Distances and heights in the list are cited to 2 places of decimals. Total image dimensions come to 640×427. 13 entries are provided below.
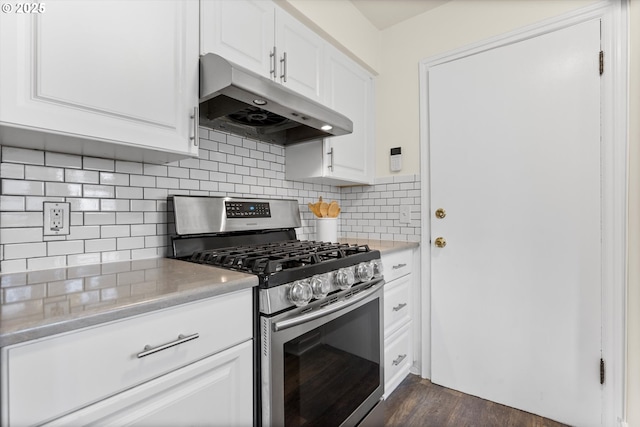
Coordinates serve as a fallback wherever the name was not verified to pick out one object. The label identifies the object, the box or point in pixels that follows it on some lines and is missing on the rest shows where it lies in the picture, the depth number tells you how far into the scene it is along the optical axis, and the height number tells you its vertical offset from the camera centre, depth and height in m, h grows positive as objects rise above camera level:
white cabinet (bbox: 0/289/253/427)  0.61 -0.38
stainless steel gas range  1.02 -0.38
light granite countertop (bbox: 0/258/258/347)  0.62 -0.21
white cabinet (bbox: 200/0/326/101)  1.29 +0.84
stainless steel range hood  1.17 +0.50
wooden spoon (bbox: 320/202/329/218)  2.06 +0.03
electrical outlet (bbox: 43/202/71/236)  1.11 -0.01
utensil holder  2.05 -0.10
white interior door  1.58 -0.06
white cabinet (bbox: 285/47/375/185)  1.91 +0.48
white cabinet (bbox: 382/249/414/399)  1.80 -0.66
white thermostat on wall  2.22 +0.40
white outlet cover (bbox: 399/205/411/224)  2.18 +0.00
